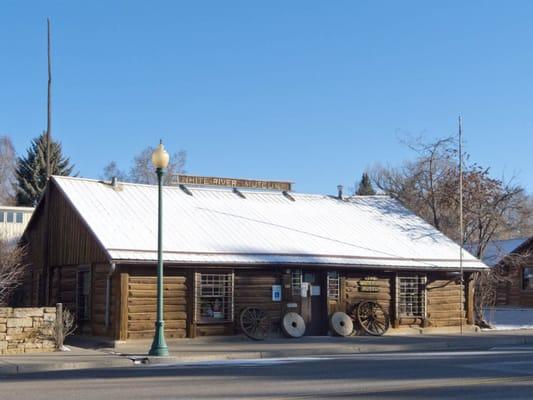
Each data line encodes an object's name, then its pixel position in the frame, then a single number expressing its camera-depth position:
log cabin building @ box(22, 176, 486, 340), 24.41
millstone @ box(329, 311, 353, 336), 27.08
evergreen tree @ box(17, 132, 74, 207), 55.84
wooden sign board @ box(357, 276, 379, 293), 28.14
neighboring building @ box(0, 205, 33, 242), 53.78
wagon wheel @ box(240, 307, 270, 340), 25.50
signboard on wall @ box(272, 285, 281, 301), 26.44
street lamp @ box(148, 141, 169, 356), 20.52
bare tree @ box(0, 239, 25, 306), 28.60
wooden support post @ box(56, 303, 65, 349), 21.50
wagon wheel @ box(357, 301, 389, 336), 27.70
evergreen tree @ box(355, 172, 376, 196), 80.86
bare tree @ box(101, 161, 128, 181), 68.09
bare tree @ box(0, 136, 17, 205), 67.62
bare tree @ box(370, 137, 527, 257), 36.44
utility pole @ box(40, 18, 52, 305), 28.16
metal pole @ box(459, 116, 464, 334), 29.58
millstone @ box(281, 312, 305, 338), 26.17
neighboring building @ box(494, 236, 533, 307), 46.09
